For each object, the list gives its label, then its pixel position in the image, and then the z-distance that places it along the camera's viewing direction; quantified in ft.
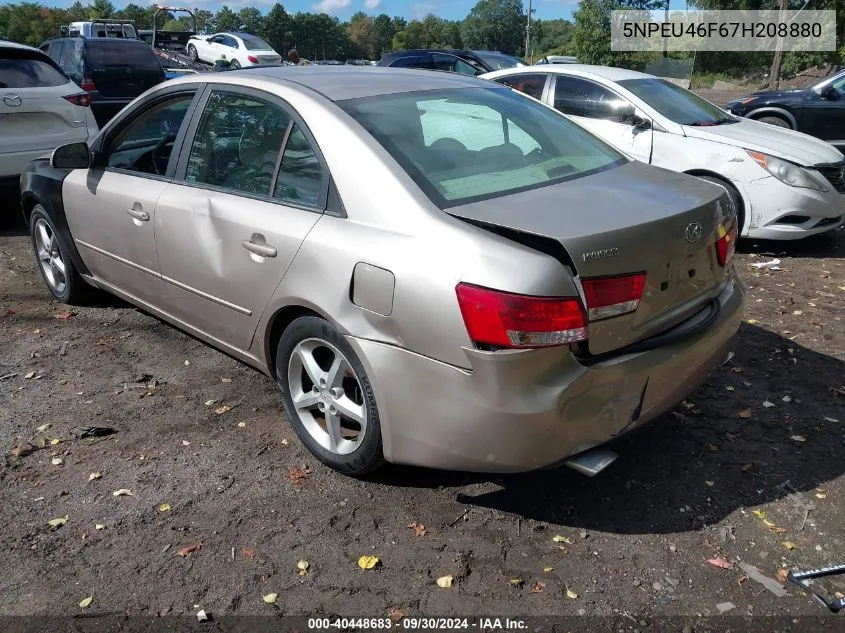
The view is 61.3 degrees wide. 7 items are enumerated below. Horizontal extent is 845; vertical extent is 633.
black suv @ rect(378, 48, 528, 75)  52.06
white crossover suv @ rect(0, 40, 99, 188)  23.02
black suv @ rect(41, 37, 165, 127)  36.58
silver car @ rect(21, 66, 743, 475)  7.96
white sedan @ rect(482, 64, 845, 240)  20.68
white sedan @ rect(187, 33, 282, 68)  77.71
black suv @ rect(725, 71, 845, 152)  32.27
